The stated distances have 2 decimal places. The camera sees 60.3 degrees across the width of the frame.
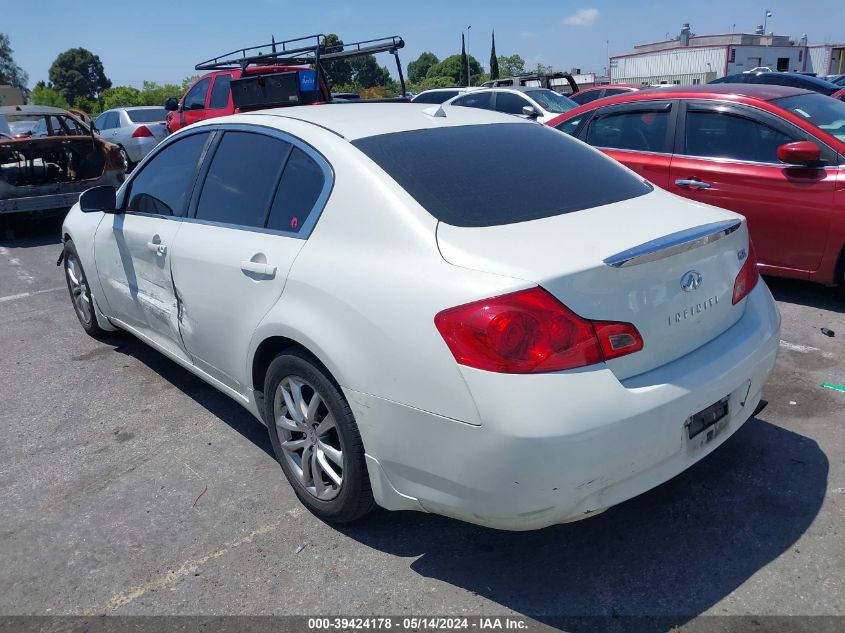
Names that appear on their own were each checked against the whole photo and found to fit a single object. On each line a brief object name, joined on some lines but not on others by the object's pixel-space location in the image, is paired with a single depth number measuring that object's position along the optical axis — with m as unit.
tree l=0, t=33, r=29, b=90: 98.69
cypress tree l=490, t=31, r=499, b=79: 74.71
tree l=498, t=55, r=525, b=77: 121.07
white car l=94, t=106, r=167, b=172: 15.40
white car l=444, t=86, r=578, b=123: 13.26
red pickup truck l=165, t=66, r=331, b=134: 12.61
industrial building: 51.62
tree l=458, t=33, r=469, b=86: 66.14
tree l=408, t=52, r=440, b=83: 155.25
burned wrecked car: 9.20
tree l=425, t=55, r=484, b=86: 104.75
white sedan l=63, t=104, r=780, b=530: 2.24
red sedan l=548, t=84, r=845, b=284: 5.03
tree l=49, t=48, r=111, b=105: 96.81
